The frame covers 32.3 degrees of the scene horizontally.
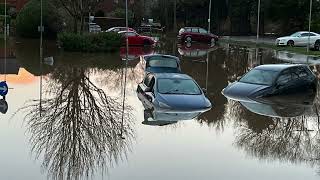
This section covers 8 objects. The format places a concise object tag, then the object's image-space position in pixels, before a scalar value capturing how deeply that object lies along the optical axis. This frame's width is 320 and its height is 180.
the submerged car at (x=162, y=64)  24.59
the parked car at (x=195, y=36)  54.31
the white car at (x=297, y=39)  47.57
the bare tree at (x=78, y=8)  42.75
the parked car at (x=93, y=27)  52.38
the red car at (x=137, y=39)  45.75
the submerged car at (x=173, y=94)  17.02
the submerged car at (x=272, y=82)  20.23
